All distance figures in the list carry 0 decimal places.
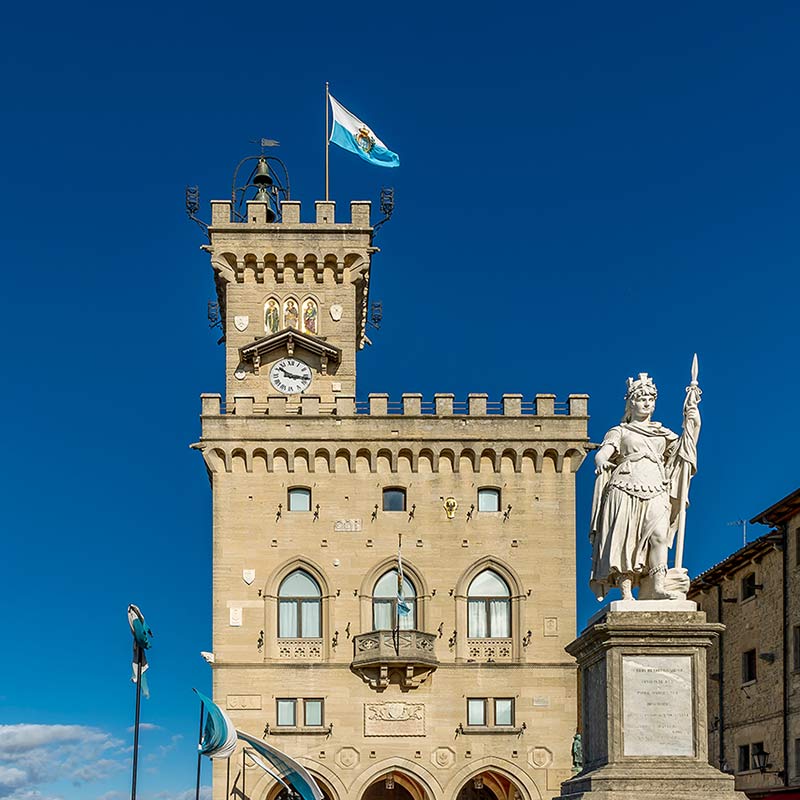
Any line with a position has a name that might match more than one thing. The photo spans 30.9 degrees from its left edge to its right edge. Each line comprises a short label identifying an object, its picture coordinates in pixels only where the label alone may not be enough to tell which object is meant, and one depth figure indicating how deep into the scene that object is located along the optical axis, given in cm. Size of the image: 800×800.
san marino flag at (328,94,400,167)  5706
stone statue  1471
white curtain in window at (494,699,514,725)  5253
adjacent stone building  4472
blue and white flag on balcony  5281
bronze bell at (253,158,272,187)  6153
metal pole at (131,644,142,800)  2578
